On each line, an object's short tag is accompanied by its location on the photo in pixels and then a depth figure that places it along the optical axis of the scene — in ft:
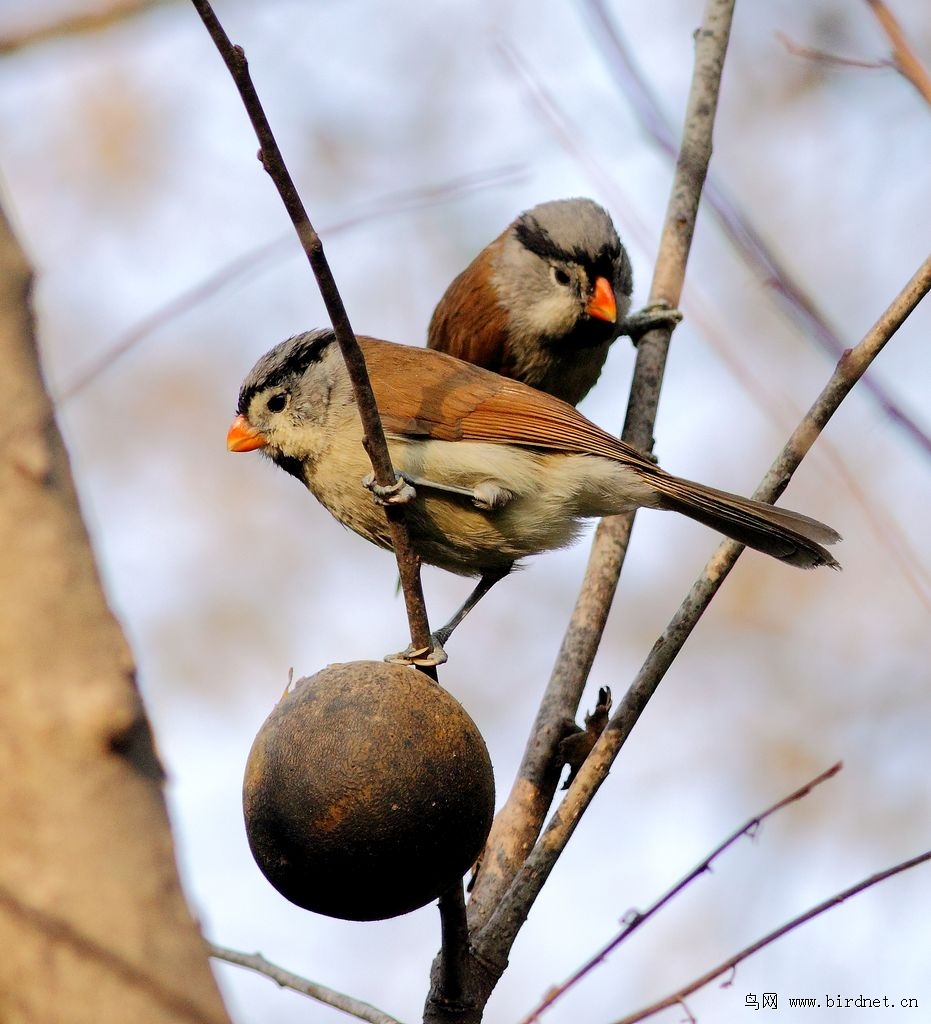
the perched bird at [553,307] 33.78
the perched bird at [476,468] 25.11
